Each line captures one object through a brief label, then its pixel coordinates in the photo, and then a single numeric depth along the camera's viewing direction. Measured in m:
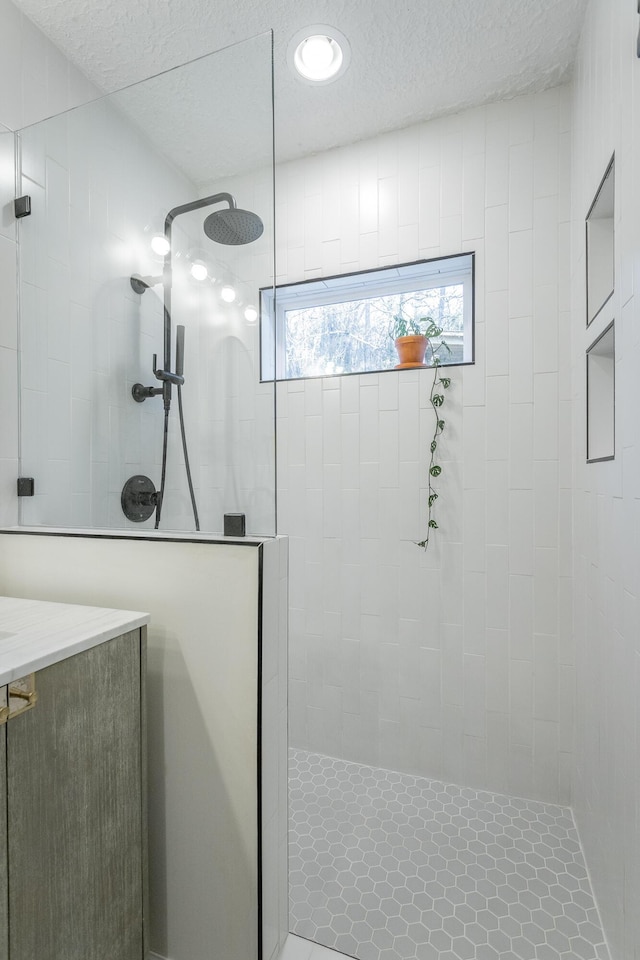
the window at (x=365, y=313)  2.03
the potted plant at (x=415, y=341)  1.98
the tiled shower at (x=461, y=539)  1.46
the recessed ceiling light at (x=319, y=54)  1.59
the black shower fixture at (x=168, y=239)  1.22
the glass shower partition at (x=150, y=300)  1.21
